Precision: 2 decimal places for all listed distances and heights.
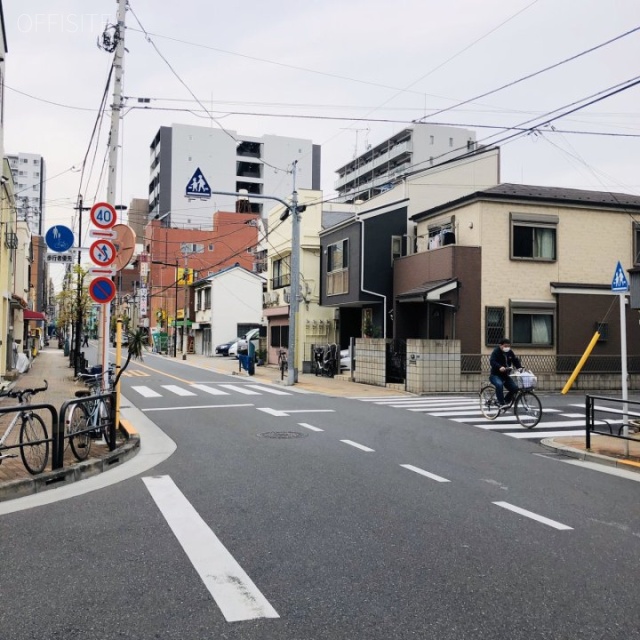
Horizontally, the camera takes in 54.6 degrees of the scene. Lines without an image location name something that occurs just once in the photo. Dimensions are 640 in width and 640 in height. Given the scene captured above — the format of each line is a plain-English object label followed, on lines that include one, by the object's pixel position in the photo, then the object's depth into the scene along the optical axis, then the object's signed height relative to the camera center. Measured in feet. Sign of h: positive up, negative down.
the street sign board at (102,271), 33.30 +3.16
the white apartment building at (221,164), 251.80 +69.29
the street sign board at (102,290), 32.71 +2.10
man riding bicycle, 45.93 -2.93
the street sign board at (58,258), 49.26 +5.71
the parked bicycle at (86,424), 28.10 -4.61
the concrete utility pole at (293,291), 80.28 +5.18
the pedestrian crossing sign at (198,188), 58.54 +13.47
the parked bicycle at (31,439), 24.88 -4.50
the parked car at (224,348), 171.53 -5.03
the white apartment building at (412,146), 209.87 +64.65
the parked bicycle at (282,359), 90.67 -4.61
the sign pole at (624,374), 34.17 -2.43
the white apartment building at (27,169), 389.42 +102.73
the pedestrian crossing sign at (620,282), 35.88 +2.89
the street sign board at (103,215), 33.99 +6.35
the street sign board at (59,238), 40.40 +6.05
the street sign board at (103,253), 33.01 +4.15
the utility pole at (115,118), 39.91 +14.11
